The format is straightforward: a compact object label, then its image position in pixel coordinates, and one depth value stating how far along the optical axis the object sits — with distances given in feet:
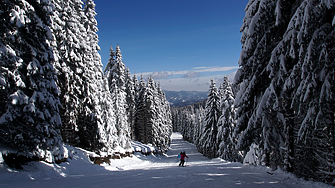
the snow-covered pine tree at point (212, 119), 117.39
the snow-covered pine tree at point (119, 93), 95.09
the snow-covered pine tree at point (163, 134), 152.46
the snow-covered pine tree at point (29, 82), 34.71
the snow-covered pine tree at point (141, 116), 138.72
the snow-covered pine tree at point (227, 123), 95.71
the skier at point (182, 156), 60.48
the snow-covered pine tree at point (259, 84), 32.17
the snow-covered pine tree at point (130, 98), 136.98
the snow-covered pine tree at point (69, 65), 60.34
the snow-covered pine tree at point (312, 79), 24.21
